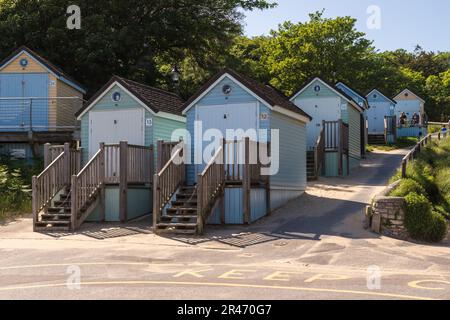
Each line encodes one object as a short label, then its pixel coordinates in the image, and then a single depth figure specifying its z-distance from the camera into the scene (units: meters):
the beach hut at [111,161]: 17.64
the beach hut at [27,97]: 26.81
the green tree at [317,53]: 47.47
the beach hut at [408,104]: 57.46
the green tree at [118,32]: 31.48
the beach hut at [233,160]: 16.44
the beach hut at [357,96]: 37.07
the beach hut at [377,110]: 47.56
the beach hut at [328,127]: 27.12
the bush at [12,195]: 20.09
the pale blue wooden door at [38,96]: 26.94
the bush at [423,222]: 14.78
